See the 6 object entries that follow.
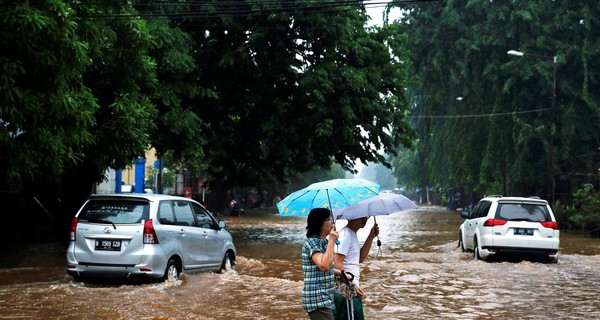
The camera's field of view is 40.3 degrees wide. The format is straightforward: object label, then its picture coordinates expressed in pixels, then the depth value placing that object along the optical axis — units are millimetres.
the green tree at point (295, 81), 23094
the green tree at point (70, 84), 13172
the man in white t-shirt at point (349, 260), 6930
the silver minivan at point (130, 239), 12977
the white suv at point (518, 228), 18469
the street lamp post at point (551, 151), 35219
